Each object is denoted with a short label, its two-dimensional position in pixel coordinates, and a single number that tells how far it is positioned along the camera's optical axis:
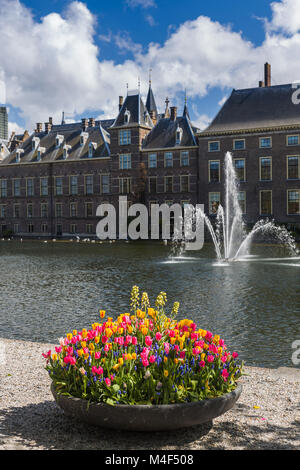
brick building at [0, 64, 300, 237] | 49.28
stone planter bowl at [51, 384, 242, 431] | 5.05
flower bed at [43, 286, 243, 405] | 5.21
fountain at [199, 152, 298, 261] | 45.74
